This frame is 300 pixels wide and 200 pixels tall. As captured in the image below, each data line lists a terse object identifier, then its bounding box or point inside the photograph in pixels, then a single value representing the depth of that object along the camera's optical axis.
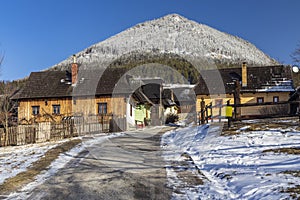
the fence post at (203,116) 21.28
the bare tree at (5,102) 21.66
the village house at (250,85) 36.78
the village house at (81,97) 31.13
